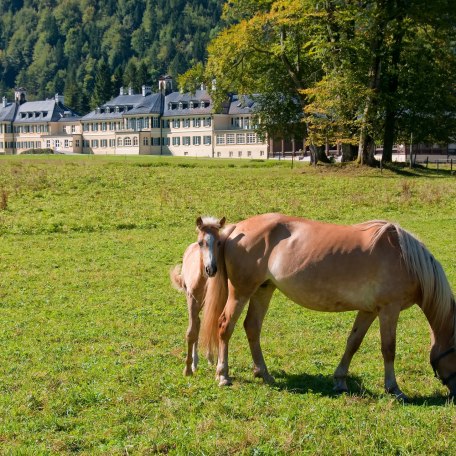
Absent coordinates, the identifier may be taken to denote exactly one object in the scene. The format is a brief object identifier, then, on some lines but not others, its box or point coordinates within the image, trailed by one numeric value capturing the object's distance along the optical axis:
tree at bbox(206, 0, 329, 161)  46.81
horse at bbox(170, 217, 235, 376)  8.82
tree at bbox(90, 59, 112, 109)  147.00
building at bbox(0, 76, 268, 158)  109.38
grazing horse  8.12
